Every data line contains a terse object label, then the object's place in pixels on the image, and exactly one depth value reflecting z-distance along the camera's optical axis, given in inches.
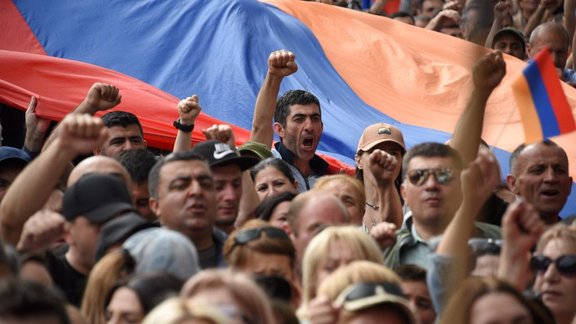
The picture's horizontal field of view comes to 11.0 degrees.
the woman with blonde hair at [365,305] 369.3
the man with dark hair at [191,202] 494.1
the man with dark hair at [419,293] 457.0
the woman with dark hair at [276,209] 529.1
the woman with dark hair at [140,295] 377.4
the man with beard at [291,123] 651.2
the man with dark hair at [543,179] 612.0
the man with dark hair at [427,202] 519.8
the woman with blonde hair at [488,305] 375.0
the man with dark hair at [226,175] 541.1
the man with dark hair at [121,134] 610.2
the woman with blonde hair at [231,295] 357.9
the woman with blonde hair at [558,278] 449.8
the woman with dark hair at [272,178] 591.1
